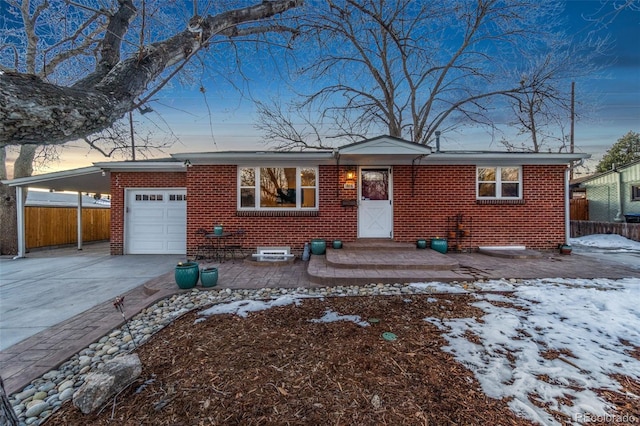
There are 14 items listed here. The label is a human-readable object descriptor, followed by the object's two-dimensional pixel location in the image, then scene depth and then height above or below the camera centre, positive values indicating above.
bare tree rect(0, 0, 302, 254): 1.46 +1.56
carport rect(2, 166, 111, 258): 9.16 +1.14
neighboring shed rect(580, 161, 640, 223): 15.38 +1.01
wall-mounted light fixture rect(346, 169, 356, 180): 8.24 +1.17
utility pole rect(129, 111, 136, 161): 8.95 +3.16
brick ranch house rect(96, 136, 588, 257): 8.21 +0.37
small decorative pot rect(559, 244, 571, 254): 7.96 -1.12
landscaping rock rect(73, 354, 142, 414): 1.99 -1.32
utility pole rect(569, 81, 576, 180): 11.30 +4.93
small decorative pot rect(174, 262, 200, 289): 5.02 -1.17
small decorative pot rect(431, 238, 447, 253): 7.80 -0.97
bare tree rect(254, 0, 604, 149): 10.77 +6.35
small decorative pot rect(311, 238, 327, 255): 7.72 -1.00
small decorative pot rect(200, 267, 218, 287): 5.14 -1.24
